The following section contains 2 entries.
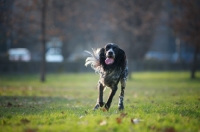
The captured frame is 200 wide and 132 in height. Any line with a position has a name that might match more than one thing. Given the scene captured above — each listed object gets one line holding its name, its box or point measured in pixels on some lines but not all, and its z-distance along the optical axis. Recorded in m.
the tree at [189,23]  56.47
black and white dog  17.16
